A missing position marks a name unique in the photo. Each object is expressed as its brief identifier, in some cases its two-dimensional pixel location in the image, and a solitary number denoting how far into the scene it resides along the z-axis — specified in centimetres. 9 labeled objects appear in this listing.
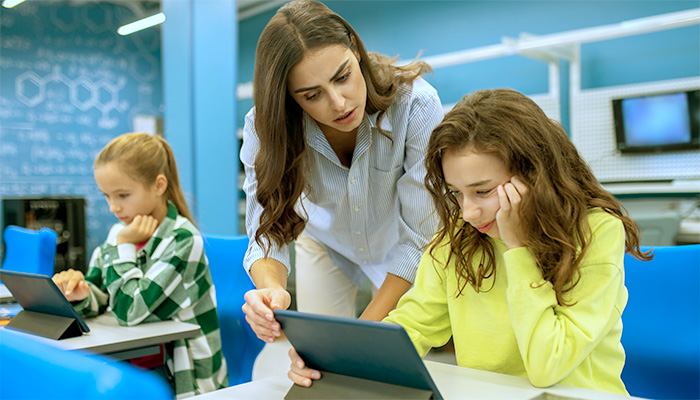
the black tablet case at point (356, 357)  79
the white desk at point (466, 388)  90
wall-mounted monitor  419
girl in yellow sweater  98
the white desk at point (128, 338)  136
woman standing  129
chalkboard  552
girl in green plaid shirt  168
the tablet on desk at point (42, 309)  140
